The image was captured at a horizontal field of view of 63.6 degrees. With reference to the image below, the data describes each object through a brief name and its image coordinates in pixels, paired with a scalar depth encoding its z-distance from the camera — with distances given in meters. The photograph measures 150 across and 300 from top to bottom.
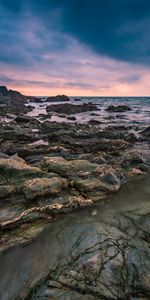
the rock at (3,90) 62.26
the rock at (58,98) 56.15
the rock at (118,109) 27.39
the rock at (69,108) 26.67
